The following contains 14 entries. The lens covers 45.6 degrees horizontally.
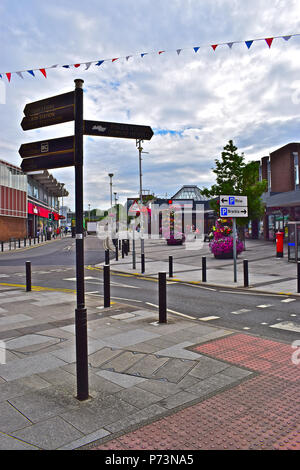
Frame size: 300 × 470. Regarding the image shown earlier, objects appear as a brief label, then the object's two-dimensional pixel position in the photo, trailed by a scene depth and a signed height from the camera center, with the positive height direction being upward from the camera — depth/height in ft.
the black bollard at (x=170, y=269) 48.48 -5.53
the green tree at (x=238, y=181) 88.33 +11.96
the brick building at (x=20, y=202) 148.97 +13.35
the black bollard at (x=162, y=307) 24.68 -5.43
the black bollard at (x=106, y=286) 29.96 -4.82
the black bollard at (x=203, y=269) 43.68 -5.00
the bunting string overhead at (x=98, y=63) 26.45 +12.53
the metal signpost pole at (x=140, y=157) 57.94 +12.07
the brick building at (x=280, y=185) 100.22 +13.26
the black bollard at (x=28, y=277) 37.80 -5.05
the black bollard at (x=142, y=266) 53.83 -5.61
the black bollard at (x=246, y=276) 39.71 -5.40
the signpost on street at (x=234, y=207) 43.73 +2.68
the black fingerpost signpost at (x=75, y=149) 13.44 +3.23
